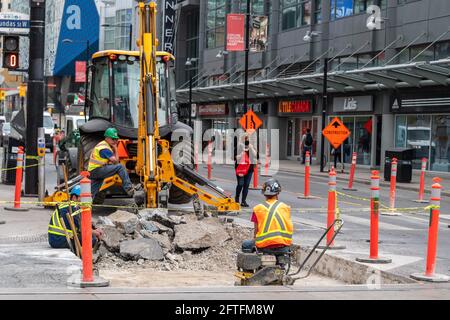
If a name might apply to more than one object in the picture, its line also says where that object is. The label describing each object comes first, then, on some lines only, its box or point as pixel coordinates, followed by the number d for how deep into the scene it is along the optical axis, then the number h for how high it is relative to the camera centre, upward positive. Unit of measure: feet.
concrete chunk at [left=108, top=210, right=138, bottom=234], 42.32 -5.21
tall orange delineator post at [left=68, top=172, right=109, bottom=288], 28.17 -4.41
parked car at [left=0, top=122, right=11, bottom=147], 133.30 -0.81
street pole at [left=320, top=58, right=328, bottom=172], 113.70 +3.85
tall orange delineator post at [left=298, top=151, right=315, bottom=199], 70.44 -5.12
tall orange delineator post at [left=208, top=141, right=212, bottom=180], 86.23 -4.26
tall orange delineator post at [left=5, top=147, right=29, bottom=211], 51.93 -4.12
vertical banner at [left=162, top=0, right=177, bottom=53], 158.40 +21.21
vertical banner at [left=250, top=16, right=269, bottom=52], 121.05 +14.67
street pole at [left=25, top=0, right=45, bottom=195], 58.75 +2.60
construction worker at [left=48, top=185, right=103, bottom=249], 36.29 -4.69
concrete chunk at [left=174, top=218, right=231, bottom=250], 42.29 -5.85
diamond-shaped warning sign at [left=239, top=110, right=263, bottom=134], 98.84 +0.93
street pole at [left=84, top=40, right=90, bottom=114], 58.54 +2.37
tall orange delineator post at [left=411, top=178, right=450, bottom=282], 31.14 -4.37
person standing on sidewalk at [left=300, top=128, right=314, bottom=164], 132.46 -1.80
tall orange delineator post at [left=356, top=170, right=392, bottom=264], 35.14 -4.25
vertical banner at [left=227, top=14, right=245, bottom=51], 117.60 +14.32
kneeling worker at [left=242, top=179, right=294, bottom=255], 30.86 -3.70
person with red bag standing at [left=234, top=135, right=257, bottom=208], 60.90 -3.46
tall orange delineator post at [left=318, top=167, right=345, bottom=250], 39.29 -3.82
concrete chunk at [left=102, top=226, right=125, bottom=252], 40.40 -5.78
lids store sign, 125.18 +4.45
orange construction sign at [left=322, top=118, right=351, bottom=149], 94.99 -0.23
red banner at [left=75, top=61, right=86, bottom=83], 184.03 +12.79
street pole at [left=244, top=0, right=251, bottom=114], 112.98 +13.52
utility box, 96.12 -3.81
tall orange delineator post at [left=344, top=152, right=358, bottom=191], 84.43 -5.47
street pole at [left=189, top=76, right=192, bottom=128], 164.00 +5.50
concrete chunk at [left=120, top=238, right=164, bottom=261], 39.73 -6.22
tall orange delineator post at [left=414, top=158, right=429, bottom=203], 71.92 -5.23
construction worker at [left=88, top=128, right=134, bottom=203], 49.29 -2.36
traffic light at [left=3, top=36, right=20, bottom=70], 58.90 +5.33
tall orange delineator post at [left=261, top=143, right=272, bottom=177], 103.09 -5.91
